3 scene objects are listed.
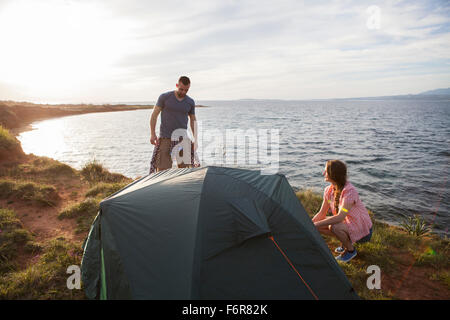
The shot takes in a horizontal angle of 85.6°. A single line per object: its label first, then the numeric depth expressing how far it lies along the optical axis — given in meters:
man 6.46
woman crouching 4.16
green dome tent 2.76
